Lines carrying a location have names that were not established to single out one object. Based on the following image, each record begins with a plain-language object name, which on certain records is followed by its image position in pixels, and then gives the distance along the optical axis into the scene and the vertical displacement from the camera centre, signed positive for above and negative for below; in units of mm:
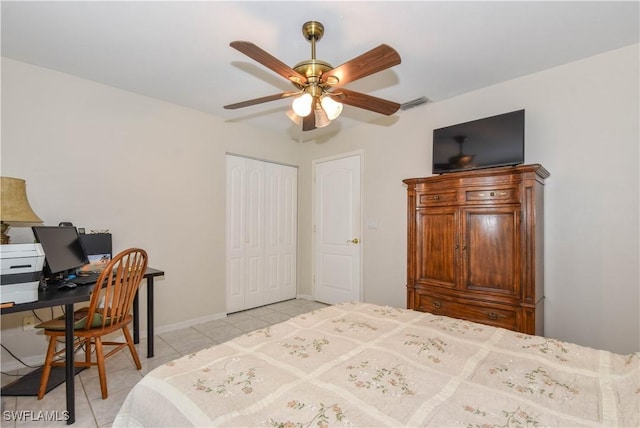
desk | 1702 -497
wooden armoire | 2268 -222
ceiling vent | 3195 +1257
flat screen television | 2562 +691
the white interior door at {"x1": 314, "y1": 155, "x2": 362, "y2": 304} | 4043 -164
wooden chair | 1997 -713
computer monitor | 2170 -254
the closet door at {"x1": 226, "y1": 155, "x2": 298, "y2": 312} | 3938 -189
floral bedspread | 924 -602
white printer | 1642 -303
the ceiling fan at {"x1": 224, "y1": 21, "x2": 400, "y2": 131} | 1581 +836
